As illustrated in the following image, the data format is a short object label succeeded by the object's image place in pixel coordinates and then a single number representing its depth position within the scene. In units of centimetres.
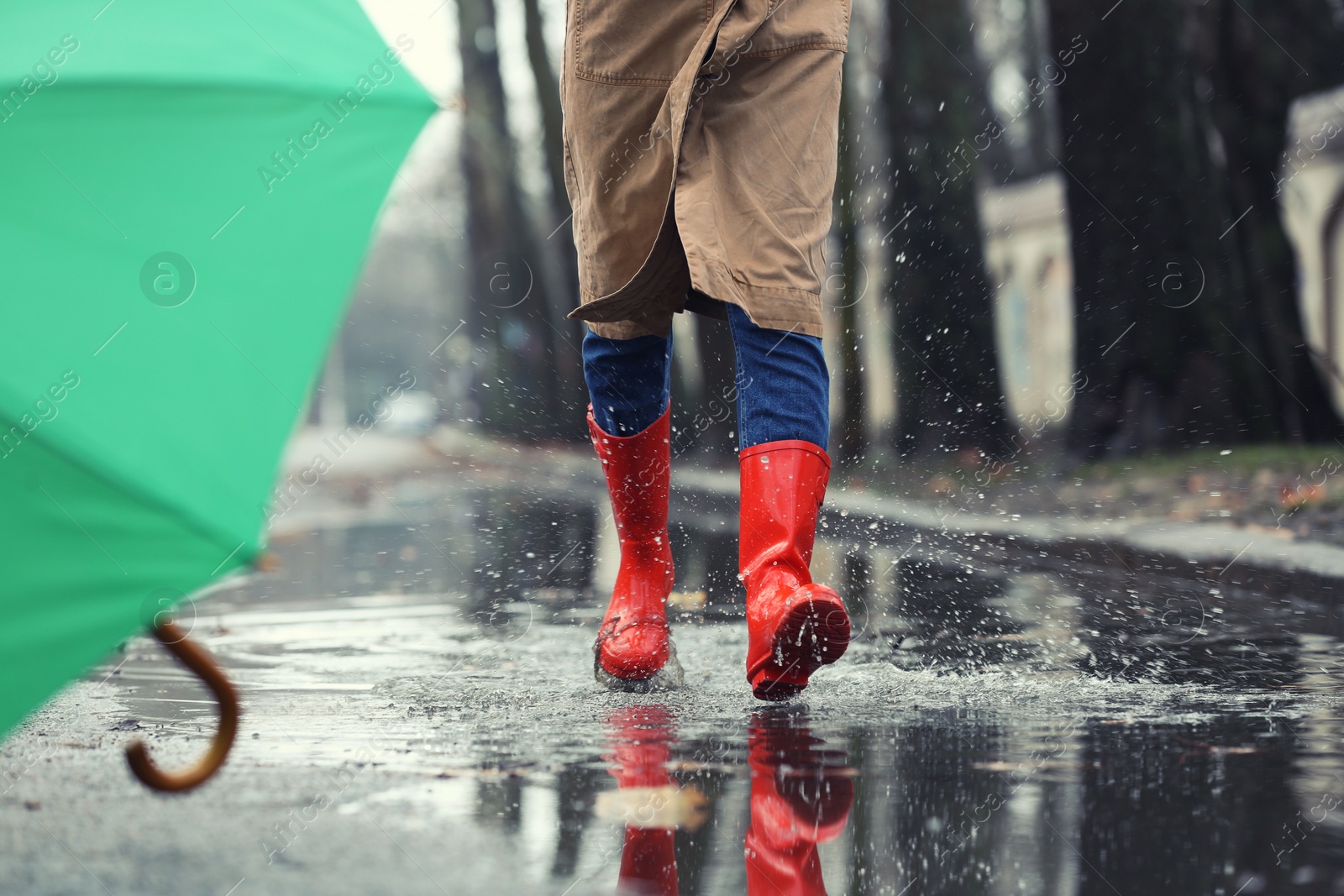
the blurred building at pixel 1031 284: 2866
